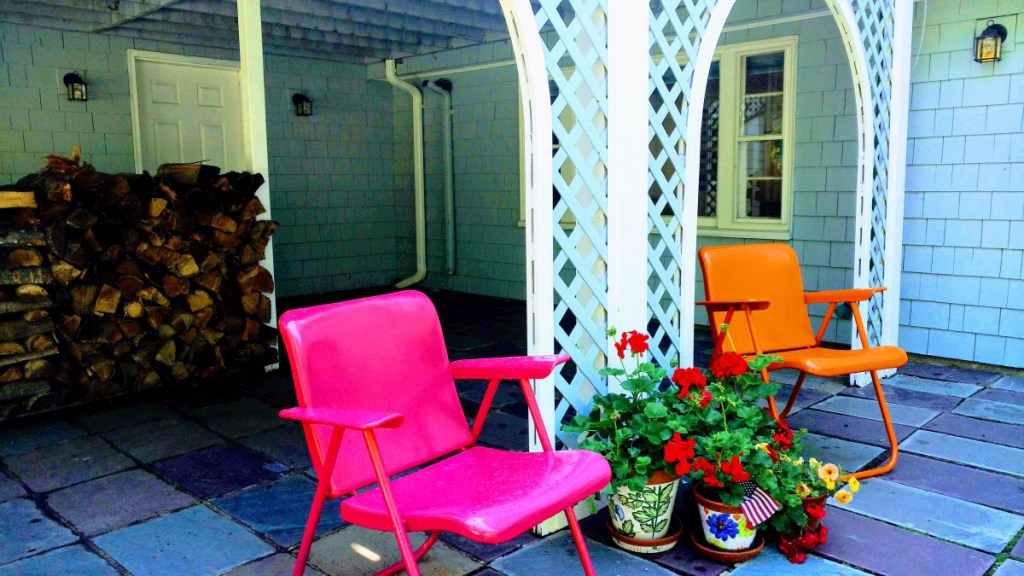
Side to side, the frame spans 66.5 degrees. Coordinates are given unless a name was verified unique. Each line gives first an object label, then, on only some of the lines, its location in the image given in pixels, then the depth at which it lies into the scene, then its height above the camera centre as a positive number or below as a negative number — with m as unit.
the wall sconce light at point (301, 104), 7.28 +0.79
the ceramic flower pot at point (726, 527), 2.32 -1.02
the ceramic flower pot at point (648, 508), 2.37 -0.98
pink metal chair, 1.73 -0.65
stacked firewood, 3.89 -0.45
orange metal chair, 3.04 -0.55
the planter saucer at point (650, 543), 2.42 -1.10
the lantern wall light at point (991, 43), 4.29 +0.77
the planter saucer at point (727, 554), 2.34 -1.10
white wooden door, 6.34 +0.61
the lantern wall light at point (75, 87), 5.89 +0.78
